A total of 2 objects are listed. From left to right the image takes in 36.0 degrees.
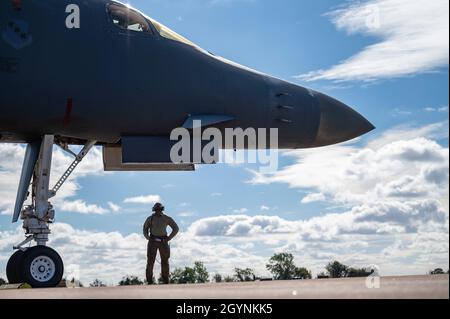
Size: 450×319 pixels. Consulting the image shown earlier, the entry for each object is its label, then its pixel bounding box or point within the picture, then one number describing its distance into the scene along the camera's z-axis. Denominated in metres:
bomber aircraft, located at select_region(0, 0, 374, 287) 13.44
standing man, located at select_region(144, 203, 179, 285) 15.77
